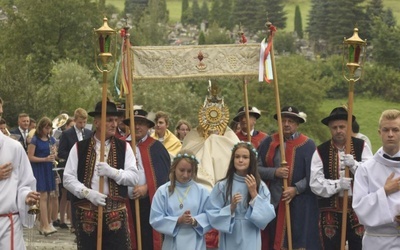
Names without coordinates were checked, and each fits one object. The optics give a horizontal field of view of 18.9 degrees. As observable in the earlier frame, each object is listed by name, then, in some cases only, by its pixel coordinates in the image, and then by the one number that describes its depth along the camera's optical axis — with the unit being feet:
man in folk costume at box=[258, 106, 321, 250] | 45.29
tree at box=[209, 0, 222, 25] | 511.40
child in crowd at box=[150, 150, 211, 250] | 39.24
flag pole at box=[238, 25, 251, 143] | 49.06
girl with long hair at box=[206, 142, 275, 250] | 39.19
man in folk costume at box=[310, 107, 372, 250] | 42.75
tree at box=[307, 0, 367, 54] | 381.81
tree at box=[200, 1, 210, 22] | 547.08
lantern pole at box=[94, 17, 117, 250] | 40.75
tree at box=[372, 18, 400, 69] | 301.22
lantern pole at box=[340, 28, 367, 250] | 40.86
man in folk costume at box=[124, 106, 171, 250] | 45.55
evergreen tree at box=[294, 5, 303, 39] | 464.90
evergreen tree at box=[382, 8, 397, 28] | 358.84
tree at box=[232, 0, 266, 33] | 465.06
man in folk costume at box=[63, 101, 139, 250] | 41.24
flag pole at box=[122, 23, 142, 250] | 44.24
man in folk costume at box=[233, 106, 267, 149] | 51.72
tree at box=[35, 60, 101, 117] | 116.21
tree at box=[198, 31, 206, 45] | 367.11
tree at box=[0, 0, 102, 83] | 197.67
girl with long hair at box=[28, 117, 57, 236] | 57.41
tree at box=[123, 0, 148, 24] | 460.47
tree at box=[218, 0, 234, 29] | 487.49
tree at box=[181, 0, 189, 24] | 543.06
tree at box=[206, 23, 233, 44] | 363.15
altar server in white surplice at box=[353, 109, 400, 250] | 32.14
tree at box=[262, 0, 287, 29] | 470.39
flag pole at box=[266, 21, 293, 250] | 44.88
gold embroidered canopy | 46.68
